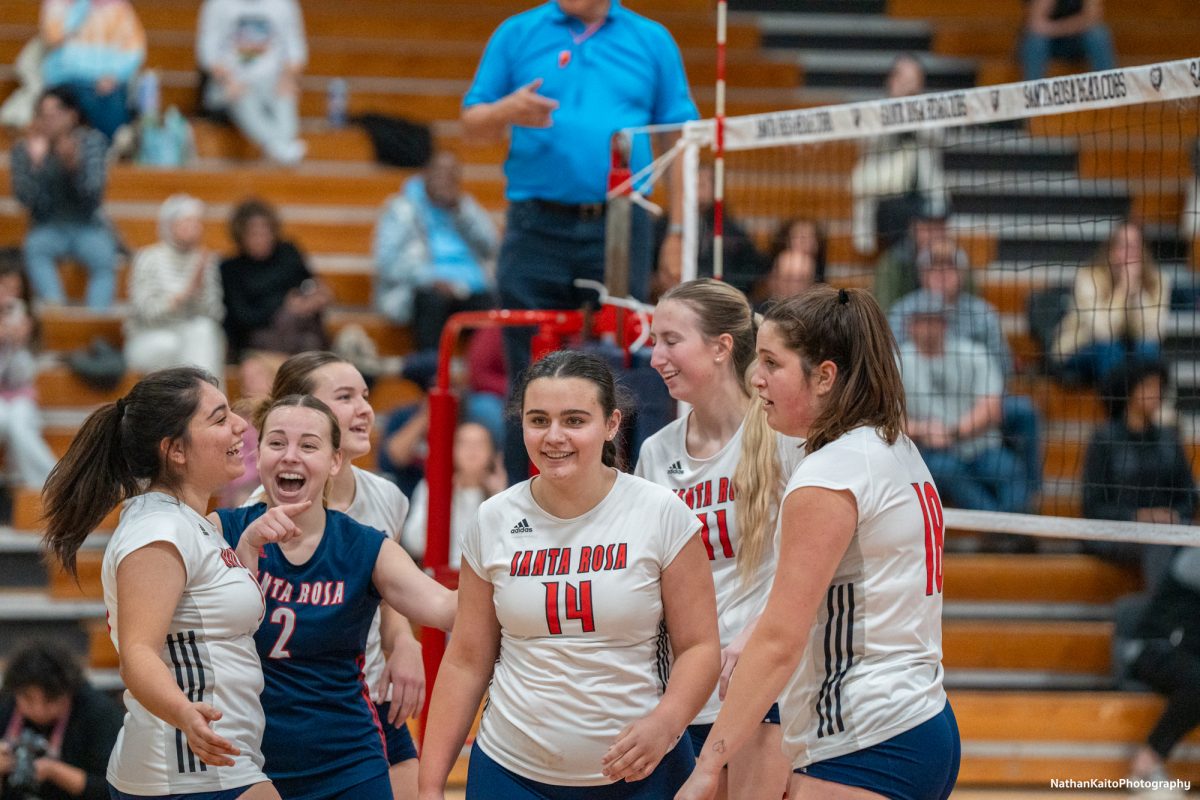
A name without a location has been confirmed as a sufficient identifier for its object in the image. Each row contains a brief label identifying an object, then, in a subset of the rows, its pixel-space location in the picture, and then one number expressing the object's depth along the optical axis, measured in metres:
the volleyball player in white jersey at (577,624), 6.90
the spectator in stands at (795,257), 15.55
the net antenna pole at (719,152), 10.70
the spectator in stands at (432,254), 19.92
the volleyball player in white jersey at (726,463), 8.00
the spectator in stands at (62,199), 19.91
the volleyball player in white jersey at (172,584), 6.78
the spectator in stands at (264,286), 19.11
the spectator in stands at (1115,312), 17.06
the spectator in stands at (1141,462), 15.76
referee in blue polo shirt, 11.30
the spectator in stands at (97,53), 21.92
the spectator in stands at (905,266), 17.91
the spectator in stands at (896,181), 19.35
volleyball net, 14.93
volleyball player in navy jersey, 7.71
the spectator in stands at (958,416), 16.48
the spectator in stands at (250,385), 16.38
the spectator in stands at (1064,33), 23.87
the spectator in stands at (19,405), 18.03
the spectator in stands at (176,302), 18.89
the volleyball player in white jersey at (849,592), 6.48
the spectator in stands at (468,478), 16.02
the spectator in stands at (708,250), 12.32
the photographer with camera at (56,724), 13.67
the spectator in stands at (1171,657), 15.30
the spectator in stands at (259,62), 22.78
